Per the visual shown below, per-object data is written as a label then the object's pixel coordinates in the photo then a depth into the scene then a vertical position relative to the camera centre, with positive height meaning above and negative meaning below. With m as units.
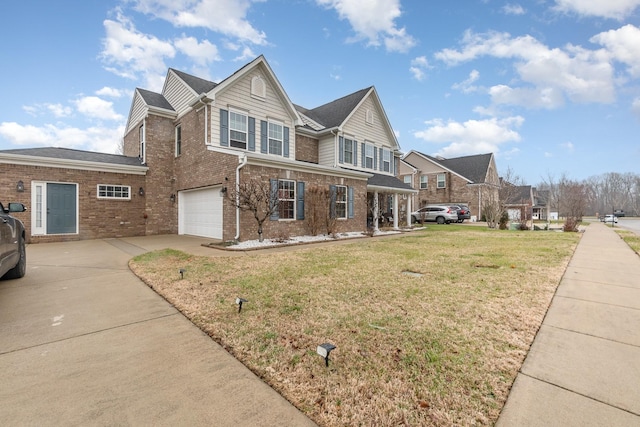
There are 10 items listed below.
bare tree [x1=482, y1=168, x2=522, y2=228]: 19.69 +0.72
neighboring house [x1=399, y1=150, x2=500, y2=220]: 30.59 +3.70
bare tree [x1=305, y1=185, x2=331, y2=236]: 12.69 +0.16
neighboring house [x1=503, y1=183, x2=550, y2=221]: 21.56 +1.25
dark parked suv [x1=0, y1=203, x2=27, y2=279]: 4.48 -0.62
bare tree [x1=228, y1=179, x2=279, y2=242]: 10.55 +0.45
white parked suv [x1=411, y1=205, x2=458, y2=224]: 25.19 -0.28
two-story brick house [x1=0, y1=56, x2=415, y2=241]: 11.46 +1.82
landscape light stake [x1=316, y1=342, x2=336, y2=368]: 2.41 -1.19
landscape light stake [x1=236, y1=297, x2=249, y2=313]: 3.73 -1.20
